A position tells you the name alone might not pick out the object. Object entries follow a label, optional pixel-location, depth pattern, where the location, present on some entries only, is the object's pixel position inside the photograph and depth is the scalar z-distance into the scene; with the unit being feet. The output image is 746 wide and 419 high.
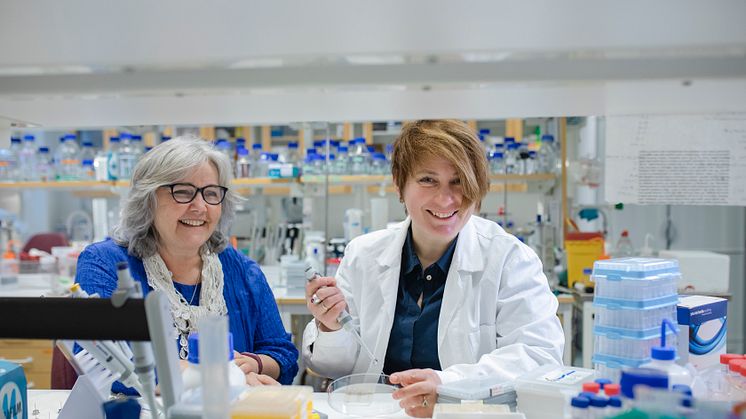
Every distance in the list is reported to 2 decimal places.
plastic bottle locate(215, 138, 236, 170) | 12.52
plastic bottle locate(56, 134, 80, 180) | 13.14
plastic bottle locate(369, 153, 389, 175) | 12.38
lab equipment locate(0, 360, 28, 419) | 3.38
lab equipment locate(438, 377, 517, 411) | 3.50
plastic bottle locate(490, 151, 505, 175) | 11.64
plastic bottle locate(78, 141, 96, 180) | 13.04
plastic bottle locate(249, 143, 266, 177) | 13.20
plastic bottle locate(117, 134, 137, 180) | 12.57
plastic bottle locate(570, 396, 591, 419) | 2.89
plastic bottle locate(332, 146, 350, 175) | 12.54
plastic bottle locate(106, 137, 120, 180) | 12.39
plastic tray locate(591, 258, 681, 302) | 3.59
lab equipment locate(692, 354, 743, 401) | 3.40
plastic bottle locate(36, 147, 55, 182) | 13.17
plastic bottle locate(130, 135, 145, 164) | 13.00
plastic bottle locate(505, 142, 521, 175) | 11.81
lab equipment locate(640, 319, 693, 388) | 3.13
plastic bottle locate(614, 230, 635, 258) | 11.72
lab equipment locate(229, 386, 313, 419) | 2.81
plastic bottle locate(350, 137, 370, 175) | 12.51
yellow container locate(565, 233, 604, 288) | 10.49
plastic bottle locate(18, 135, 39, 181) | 13.20
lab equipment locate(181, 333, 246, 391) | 2.96
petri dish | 3.98
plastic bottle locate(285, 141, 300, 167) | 13.04
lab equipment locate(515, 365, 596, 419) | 3.36
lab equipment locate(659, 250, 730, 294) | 9.98
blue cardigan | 5.16
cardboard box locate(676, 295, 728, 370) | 3.94
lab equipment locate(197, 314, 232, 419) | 2.60
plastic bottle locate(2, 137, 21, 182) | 13.05
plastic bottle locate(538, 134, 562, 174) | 12.07
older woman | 5.22
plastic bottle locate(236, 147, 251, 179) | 12.88
